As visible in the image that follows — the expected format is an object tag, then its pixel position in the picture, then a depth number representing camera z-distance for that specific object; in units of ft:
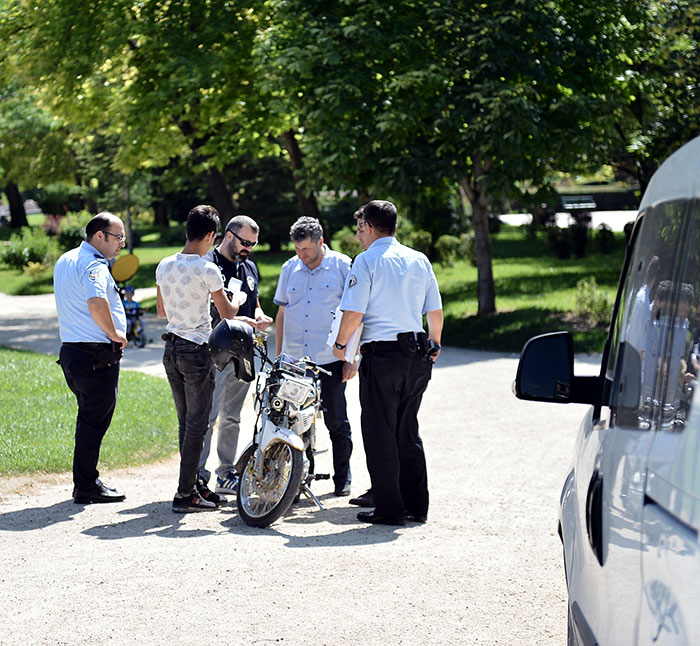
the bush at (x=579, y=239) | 106.42
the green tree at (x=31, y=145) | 141.49
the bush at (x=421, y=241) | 103.09
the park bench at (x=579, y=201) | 193.19
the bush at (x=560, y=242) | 105.70
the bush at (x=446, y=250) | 104.21
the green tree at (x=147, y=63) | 67.00
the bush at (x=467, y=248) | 103.56
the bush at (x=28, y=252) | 119.65
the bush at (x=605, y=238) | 107.37
